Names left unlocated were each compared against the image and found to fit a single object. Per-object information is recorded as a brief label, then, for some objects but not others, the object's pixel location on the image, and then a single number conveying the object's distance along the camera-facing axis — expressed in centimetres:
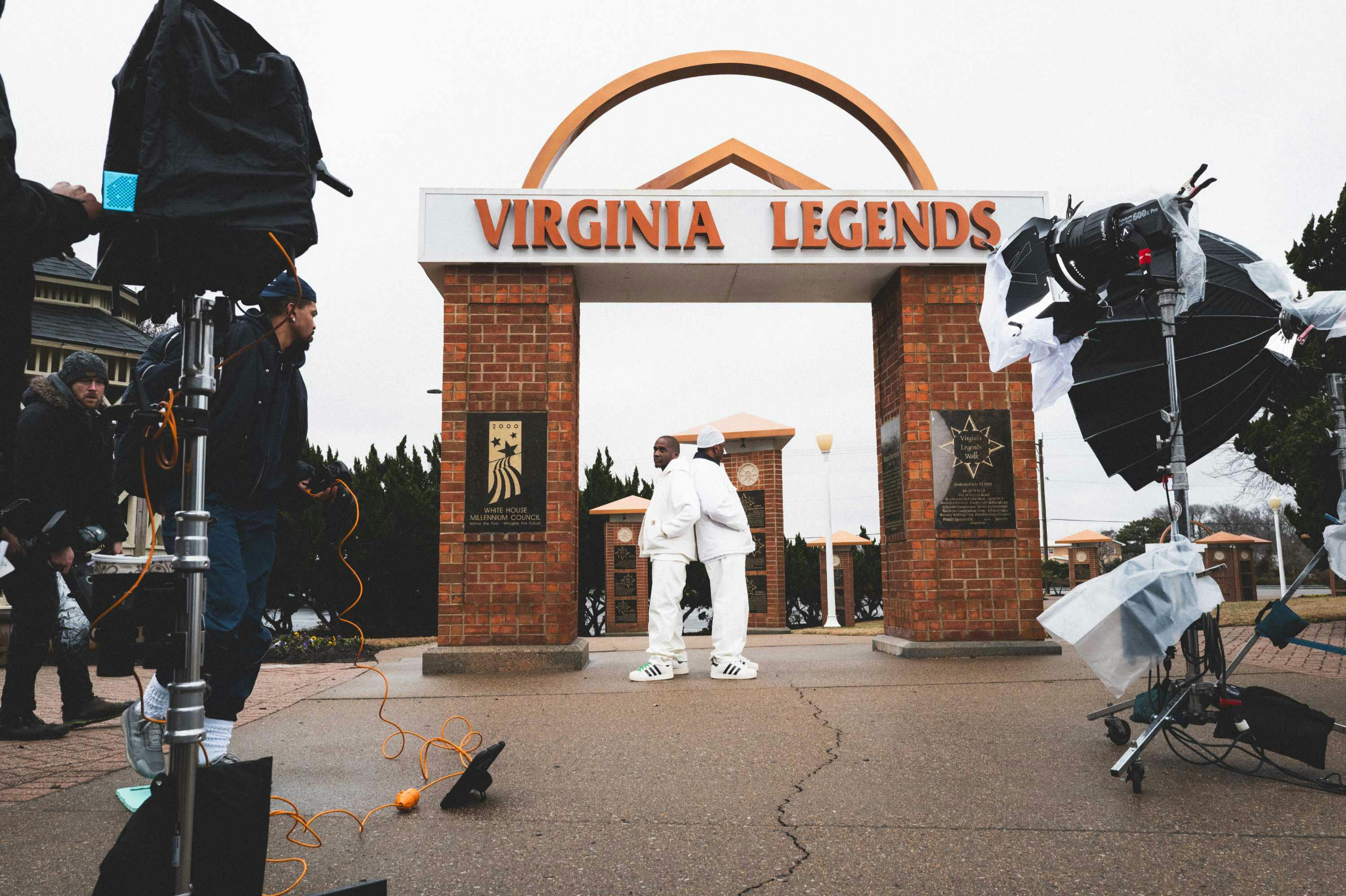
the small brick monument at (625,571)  1623
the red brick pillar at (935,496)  812
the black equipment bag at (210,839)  191
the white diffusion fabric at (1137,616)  334
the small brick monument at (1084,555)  2734
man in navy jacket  300
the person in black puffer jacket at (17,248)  190
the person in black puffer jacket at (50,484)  473
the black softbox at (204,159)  203
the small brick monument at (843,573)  1855
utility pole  4972
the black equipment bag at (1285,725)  333
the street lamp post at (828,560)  1712
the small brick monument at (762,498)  1591
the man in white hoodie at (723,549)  707
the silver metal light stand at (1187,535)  360
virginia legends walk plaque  820
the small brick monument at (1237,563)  2298
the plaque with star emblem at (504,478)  802
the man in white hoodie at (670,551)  711
